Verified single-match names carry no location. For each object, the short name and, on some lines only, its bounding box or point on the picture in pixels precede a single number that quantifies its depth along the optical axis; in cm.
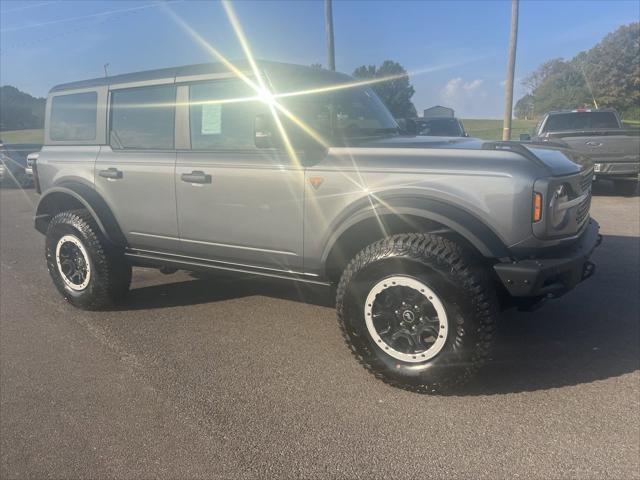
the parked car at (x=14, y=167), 1805
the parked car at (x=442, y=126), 1266
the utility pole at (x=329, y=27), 1523
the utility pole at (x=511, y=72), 1533
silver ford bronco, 299
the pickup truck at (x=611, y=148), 985
